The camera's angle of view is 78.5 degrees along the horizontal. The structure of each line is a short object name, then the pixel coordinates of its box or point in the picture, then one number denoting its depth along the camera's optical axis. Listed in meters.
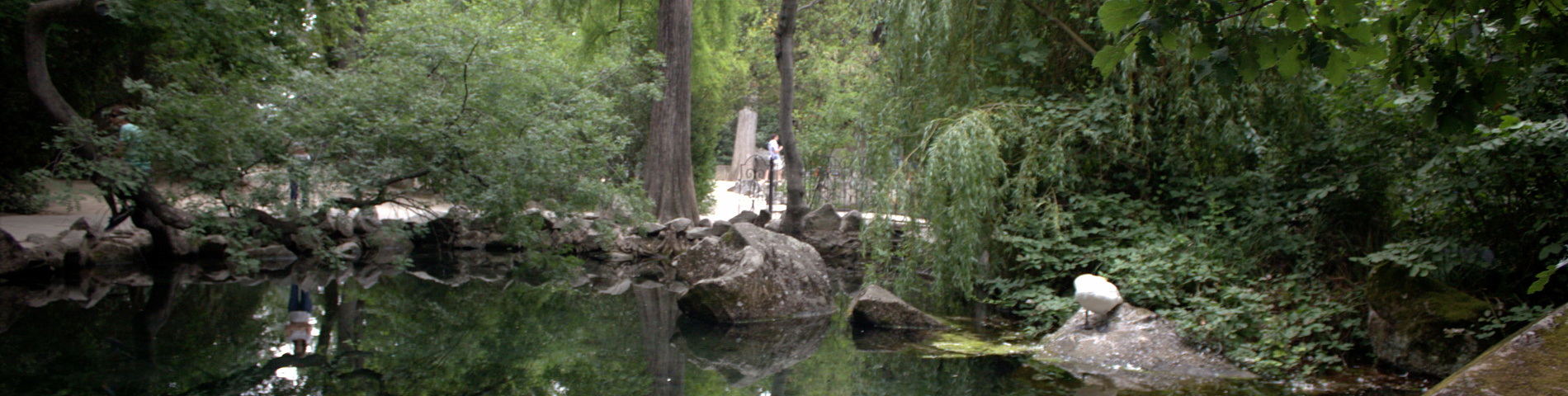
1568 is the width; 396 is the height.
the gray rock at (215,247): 10.60
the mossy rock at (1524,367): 3.80
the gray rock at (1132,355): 5.69
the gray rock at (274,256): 10.51
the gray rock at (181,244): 10.42
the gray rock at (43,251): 9.00
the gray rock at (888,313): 7.50
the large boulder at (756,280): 7.76
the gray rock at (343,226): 11.79
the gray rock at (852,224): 13.28
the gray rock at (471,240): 12.65
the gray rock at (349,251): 11.11
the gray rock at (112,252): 9.87
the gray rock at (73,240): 9.47
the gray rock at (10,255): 8.60
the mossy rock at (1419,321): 5.27
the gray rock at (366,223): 12.09
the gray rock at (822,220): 13.49
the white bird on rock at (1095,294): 6.27
